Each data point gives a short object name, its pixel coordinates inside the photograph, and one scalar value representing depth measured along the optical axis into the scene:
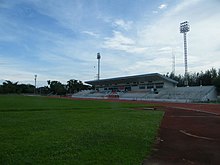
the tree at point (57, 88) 77.35
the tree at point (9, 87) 77.46
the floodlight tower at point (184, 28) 41.85
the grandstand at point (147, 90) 35.02
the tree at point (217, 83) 38.45
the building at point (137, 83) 44.77
